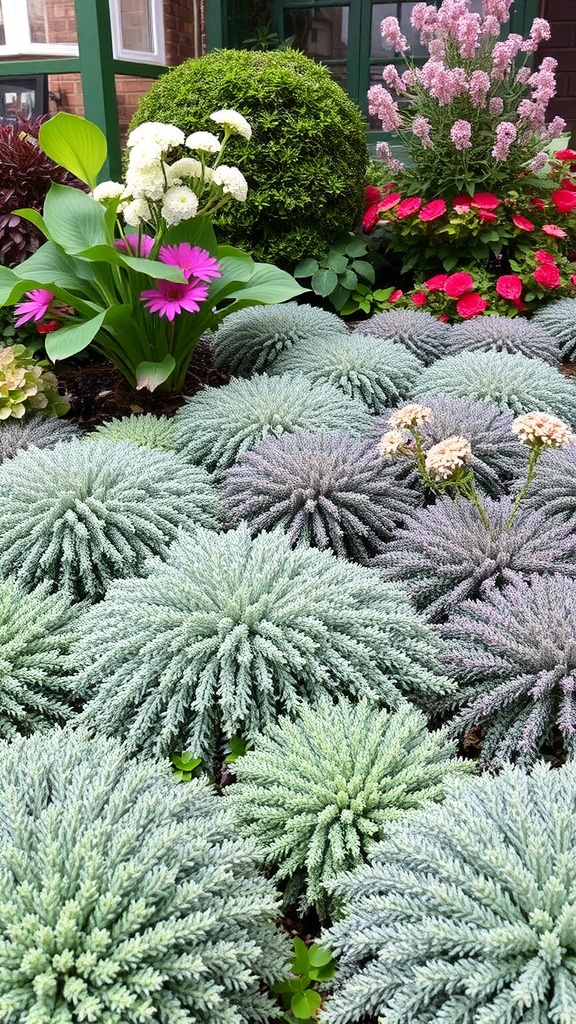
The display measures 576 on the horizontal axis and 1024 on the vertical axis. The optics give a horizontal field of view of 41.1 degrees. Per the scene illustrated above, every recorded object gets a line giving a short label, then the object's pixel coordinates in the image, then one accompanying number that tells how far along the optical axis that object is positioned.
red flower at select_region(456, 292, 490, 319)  3.74
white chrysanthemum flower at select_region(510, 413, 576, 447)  1.63
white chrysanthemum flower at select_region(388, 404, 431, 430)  1.83
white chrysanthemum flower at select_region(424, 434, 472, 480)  1.70
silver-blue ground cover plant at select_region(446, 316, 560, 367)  3.30
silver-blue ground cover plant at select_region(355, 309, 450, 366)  3.39
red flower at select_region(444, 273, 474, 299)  3.78
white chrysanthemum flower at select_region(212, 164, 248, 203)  2.63
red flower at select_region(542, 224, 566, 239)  3.85
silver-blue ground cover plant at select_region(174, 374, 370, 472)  2.46
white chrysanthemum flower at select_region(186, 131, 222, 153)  2.54
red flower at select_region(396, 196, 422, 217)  3.93
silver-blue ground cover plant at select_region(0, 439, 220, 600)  1.92
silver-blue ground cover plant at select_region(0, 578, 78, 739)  1.54
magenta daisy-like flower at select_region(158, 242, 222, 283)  2.66
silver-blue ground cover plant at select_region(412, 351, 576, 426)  2.70
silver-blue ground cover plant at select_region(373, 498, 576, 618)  1.79
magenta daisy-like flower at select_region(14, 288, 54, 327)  2.69
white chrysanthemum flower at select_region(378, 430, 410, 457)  1.81
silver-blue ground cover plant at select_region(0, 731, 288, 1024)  0.90
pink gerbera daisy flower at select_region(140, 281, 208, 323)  2.60
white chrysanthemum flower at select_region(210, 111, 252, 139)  2.55
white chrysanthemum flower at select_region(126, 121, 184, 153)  2.44
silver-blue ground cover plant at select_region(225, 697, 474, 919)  1.23
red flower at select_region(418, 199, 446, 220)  3.85
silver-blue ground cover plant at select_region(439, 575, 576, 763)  1.44
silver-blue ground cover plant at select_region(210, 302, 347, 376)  3.23
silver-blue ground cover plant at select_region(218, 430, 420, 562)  2.04
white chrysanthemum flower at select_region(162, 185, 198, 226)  2.54
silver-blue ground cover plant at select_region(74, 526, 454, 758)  1.47
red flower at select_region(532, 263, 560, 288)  3.76
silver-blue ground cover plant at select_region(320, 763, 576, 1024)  0.92
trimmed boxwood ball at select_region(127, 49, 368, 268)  3.61
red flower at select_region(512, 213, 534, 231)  3.82
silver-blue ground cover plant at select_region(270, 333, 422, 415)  2.90
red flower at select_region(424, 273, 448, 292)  3.88
